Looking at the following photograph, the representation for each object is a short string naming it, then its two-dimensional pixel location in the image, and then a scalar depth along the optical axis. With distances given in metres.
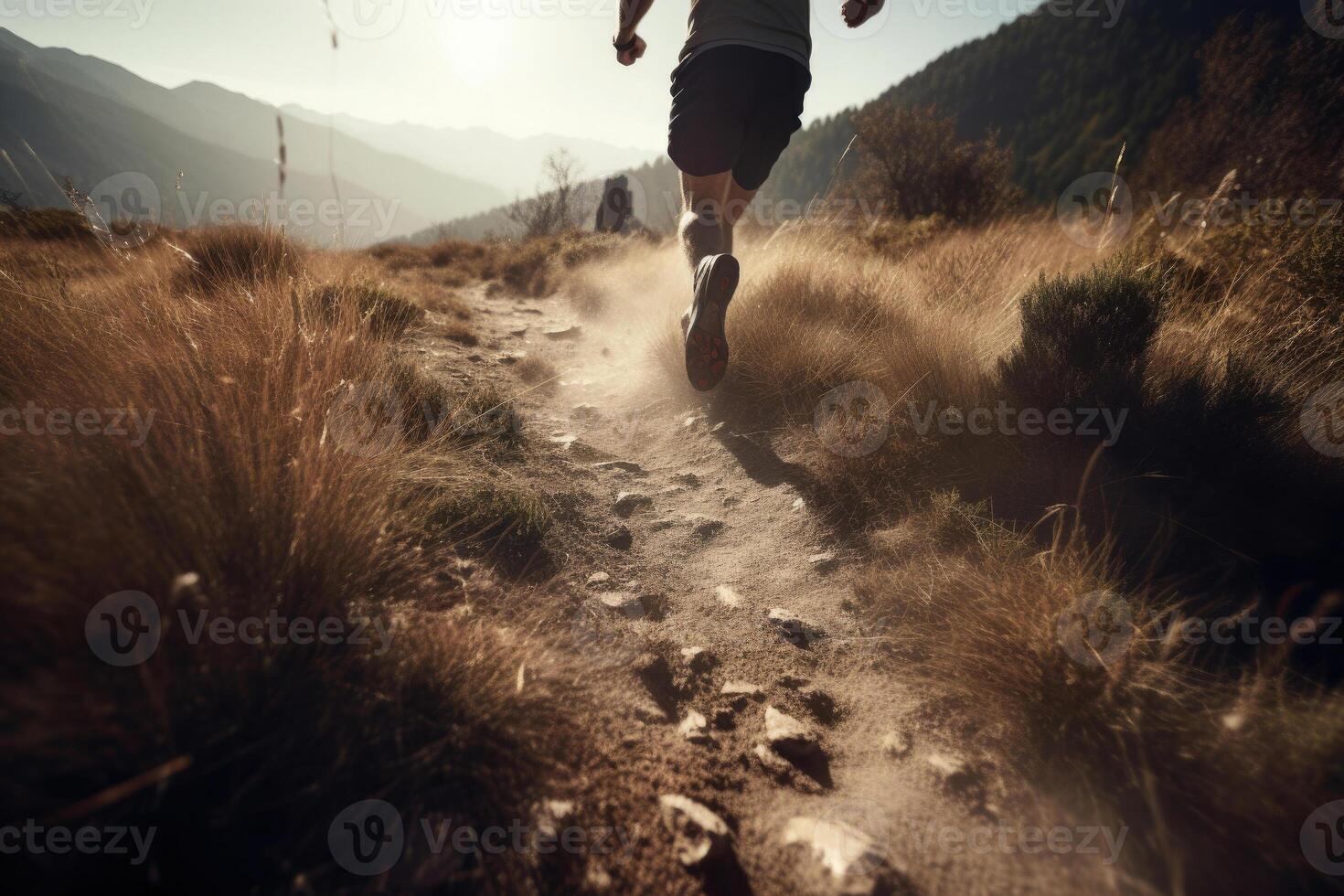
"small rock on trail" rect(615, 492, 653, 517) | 2.11
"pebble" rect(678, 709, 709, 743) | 1.14
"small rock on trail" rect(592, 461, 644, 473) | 2.41
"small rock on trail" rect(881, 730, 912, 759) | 1.12
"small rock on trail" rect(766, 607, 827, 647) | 1.48
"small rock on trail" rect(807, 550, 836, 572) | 1.71
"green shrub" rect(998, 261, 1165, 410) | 1.95
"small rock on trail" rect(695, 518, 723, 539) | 1.99
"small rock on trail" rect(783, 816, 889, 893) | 0.83
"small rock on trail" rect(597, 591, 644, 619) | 1.53
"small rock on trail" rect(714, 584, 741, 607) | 1.64
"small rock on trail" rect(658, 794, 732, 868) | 0.86
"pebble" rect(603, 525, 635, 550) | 1.87
